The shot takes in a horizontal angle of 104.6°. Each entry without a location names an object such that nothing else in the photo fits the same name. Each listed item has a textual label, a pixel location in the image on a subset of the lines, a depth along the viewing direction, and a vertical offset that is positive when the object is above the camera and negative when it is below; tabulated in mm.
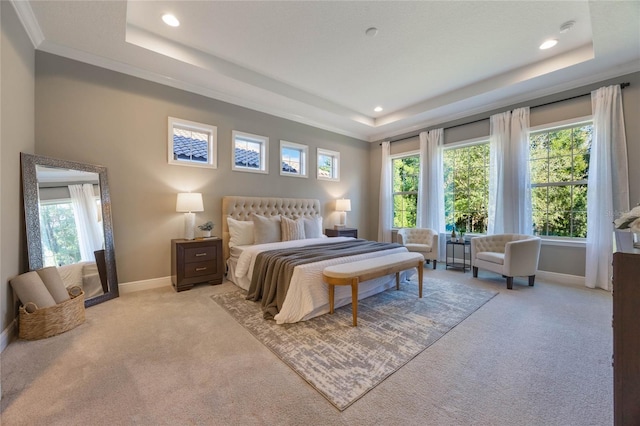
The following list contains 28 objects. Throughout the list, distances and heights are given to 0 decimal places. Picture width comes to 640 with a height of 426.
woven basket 2121 -952
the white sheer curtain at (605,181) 3367 +438
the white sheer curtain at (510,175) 4145 +655
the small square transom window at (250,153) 4438 +1146
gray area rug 1713 -1118
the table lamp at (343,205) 5680 +185
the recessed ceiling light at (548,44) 3100 +2152
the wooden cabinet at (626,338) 1083 -563
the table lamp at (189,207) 3553 +92
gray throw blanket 2670 -619
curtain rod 3398 +1771
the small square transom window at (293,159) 5043 +1157
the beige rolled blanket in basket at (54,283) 2406 -681
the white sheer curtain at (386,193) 6199 +502
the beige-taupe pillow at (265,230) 4078 -280
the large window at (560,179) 3840 +550
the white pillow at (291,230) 4288 -293
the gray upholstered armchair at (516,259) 3562 -699
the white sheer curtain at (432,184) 5184 +610
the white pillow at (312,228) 4617 -278
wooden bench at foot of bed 2469 -622
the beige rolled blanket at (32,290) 2178 -688
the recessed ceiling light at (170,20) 2691 +2153
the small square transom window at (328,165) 5723 +1159
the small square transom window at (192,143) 3766 +1134
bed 2521 -549
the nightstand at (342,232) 5371 -428
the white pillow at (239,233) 3990 -319
